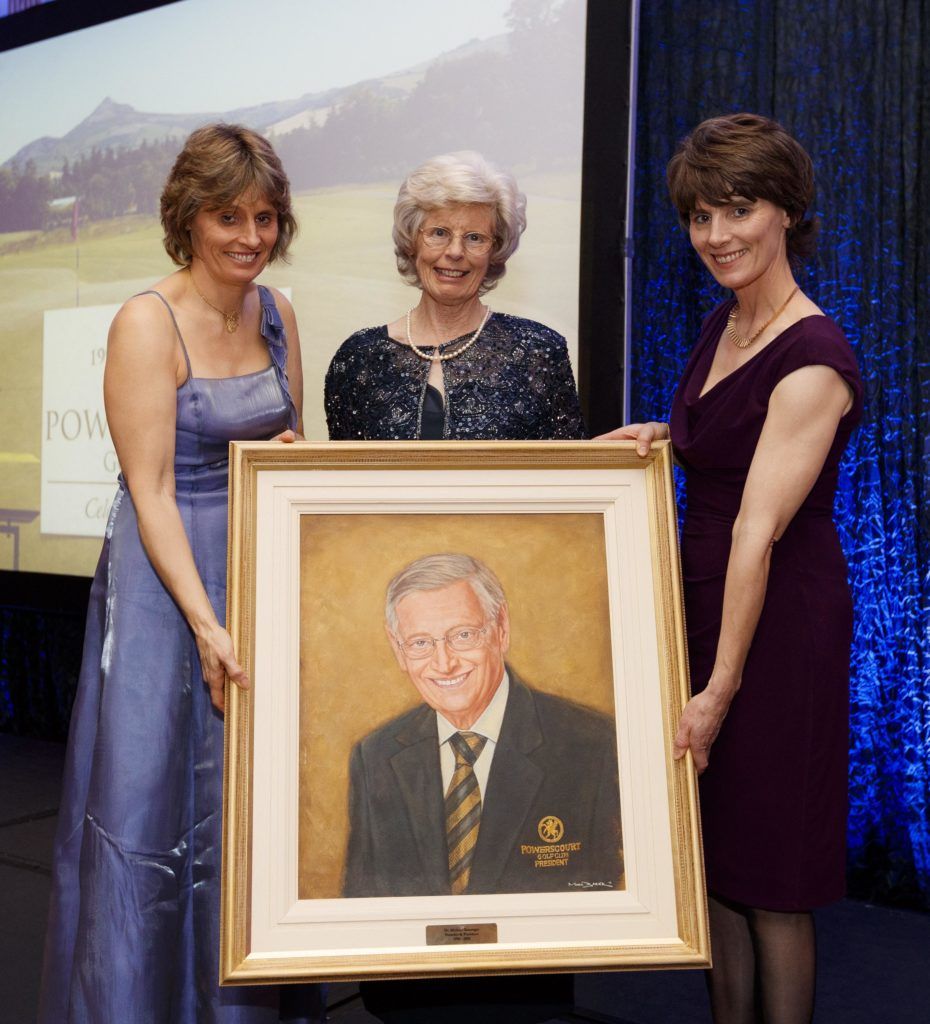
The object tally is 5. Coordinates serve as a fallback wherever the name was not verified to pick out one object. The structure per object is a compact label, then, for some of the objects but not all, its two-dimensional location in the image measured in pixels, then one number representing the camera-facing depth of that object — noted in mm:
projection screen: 3268
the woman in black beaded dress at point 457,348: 1909
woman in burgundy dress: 1569
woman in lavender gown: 1728
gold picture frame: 1436
